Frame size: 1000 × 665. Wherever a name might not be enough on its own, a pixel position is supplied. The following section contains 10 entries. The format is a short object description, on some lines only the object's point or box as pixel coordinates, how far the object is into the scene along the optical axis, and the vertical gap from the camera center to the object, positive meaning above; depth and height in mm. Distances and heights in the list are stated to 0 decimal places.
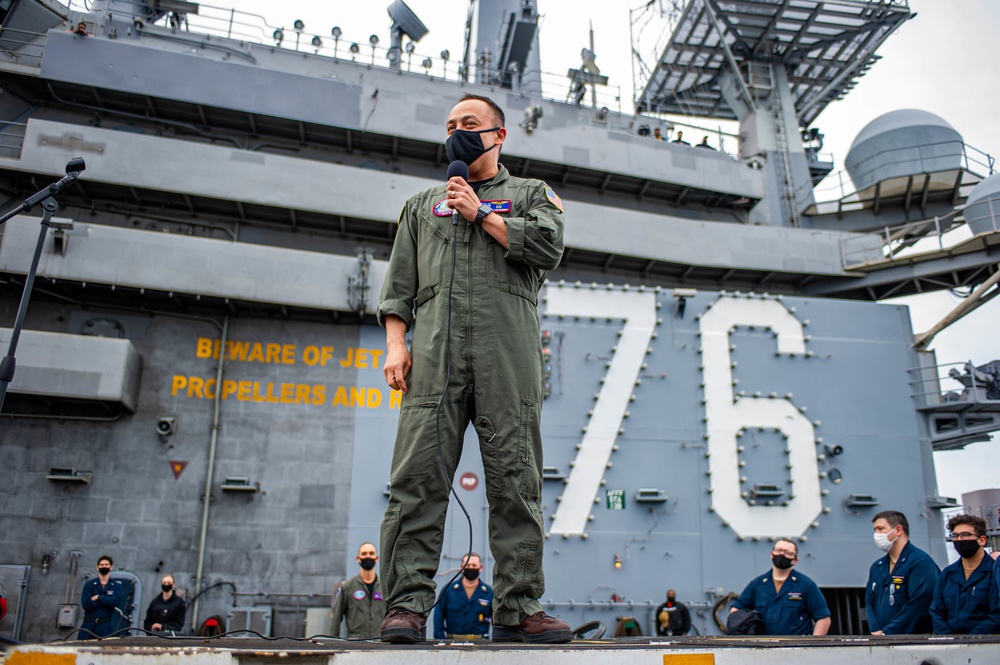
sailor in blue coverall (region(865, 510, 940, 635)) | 5242 -147
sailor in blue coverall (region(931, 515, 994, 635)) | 4844 -135
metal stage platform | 1979 -266
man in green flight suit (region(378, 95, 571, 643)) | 2789 +719
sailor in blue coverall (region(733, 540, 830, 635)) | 5910 -328
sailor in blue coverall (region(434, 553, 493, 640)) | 7547 -533
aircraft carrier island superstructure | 9852 +2916
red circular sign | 10422 +1009
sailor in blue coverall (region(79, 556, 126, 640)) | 8266 -537
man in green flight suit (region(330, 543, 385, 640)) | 7277 -464
